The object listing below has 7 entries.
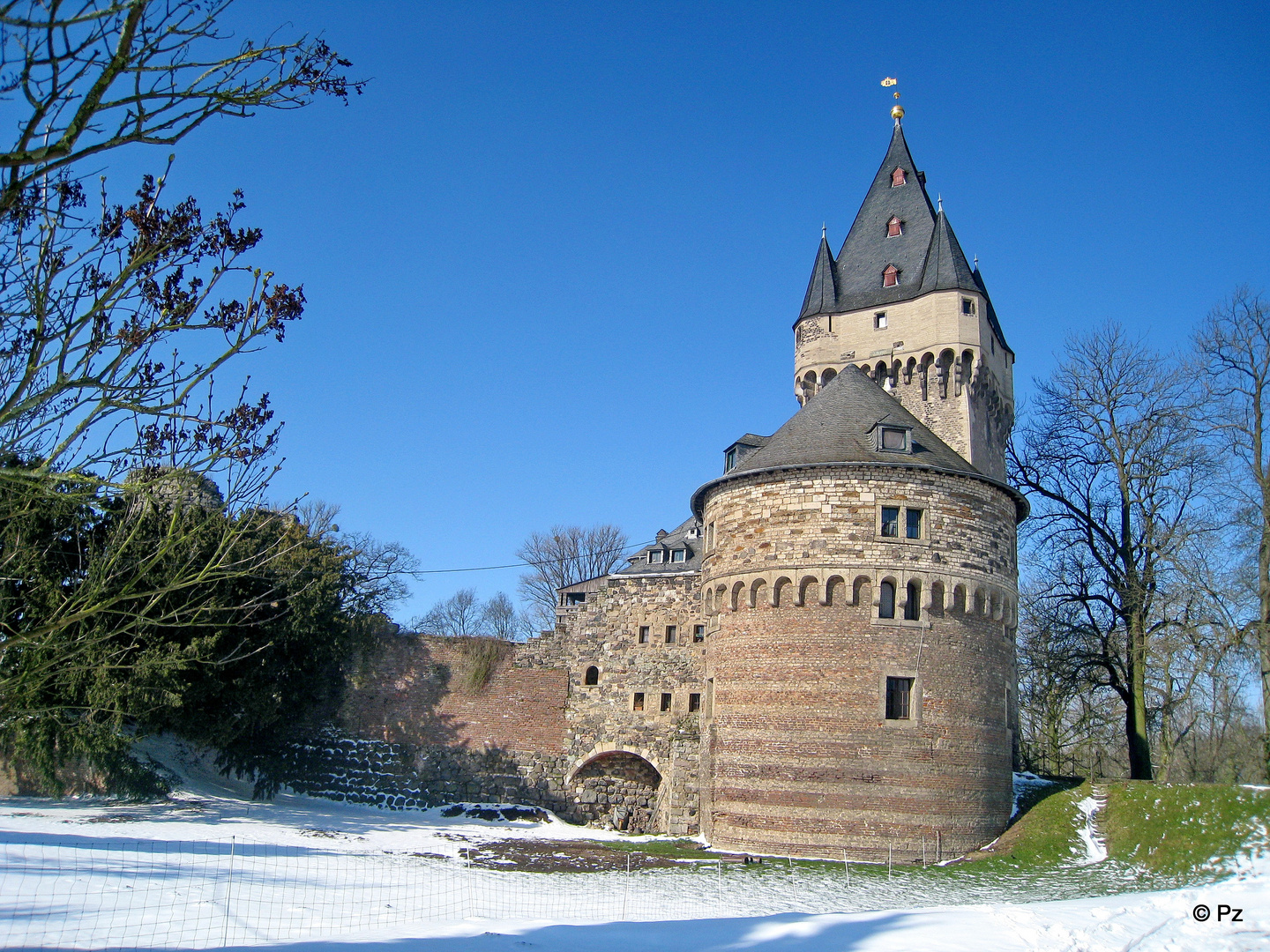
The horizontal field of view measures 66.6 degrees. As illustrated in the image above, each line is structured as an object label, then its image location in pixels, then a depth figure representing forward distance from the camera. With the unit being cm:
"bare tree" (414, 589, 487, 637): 6262
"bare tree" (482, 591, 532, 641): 6344
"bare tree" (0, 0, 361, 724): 581
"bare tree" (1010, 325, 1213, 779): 2488
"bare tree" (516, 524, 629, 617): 5494
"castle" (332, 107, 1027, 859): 1909
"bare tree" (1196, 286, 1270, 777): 2230
